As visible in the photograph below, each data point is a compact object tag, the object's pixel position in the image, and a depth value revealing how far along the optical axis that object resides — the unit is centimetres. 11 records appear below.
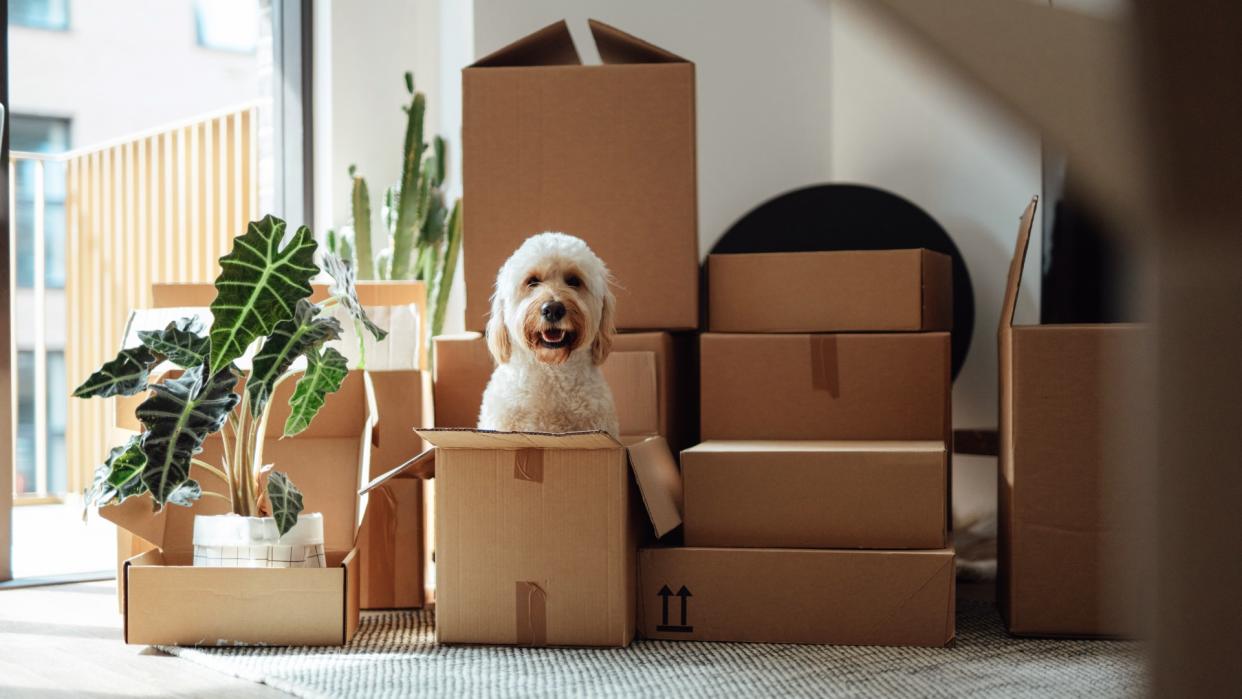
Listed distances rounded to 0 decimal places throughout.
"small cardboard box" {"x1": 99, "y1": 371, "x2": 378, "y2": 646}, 192
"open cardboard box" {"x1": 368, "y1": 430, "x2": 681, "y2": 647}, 191
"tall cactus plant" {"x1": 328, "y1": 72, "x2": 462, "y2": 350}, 307
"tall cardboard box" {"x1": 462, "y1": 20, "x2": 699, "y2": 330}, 233
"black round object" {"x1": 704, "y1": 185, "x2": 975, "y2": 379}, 283
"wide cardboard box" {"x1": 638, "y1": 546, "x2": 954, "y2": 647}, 192
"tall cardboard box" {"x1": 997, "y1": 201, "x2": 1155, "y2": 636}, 194
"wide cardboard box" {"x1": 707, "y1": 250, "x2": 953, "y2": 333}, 232
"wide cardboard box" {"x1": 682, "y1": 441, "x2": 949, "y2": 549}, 195
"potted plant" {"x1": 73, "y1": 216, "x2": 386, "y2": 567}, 189
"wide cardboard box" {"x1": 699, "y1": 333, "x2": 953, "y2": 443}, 231
